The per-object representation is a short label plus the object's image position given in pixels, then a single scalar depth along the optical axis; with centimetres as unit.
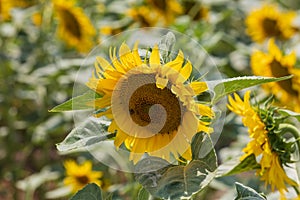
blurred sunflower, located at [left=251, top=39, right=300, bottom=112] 288
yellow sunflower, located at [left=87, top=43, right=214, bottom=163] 176
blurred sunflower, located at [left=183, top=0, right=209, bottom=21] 422
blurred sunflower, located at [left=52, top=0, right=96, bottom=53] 375
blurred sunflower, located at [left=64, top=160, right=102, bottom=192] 302
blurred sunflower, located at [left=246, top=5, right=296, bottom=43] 403
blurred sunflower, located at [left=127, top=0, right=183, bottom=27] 404
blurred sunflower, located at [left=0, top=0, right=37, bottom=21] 379
